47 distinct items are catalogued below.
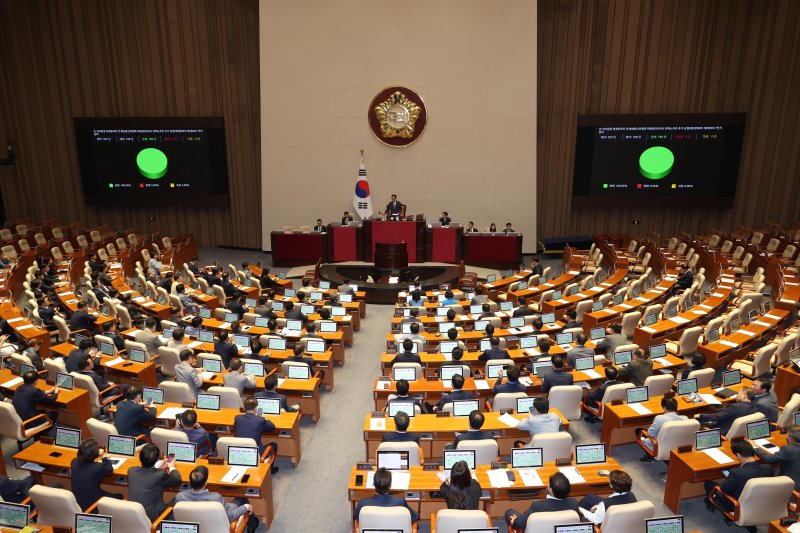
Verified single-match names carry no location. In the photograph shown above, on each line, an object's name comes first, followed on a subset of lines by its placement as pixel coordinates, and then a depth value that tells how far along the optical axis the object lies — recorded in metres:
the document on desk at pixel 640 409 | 7.75
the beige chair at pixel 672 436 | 7.08
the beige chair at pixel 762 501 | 5.78
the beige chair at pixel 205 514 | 5.37
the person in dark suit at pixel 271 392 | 7.83
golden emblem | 21.20
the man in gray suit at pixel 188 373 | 8.71
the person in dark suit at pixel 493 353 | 9.65
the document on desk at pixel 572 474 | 6.25
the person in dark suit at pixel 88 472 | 6.18
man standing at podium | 20.22
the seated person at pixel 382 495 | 5.53
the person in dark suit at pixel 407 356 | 9.52
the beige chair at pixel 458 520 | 5.15
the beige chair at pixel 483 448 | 6.61
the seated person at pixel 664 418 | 7.27
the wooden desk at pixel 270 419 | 7.53
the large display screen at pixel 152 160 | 22.33
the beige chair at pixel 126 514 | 5.27
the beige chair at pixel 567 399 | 8.18
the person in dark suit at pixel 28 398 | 7.92
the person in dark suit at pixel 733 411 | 7.39
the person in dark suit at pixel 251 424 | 7.18
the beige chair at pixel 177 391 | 8.33
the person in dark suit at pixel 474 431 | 6.74
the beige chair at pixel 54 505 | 5.50
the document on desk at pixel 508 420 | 7.41
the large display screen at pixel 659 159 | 20.83
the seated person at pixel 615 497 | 5.48
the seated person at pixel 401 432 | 6.88
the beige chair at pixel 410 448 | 6.56
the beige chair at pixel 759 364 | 9.49
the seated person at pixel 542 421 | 7.15
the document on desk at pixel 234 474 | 6.23
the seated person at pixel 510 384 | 8.09
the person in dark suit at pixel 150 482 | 5.91
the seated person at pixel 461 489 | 5.44
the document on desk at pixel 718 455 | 6.62
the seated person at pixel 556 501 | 5.43
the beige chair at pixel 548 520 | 5.16
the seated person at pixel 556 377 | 8.45
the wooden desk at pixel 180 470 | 6.25
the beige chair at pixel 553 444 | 6.68
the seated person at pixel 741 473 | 6.21
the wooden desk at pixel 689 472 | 6.55
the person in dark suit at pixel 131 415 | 7.43
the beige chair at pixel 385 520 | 5.36
